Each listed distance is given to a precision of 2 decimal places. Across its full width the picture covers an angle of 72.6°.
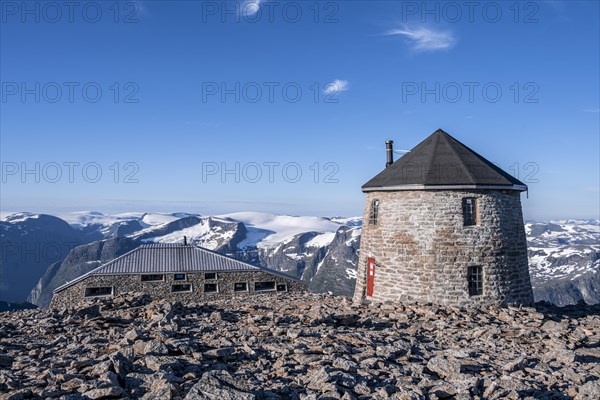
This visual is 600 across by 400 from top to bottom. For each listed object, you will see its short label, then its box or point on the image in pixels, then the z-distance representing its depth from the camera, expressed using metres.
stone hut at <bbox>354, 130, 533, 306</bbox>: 20.14
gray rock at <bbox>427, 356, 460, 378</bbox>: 9.21
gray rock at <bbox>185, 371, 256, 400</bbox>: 6.75
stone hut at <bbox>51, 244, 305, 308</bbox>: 31.38
